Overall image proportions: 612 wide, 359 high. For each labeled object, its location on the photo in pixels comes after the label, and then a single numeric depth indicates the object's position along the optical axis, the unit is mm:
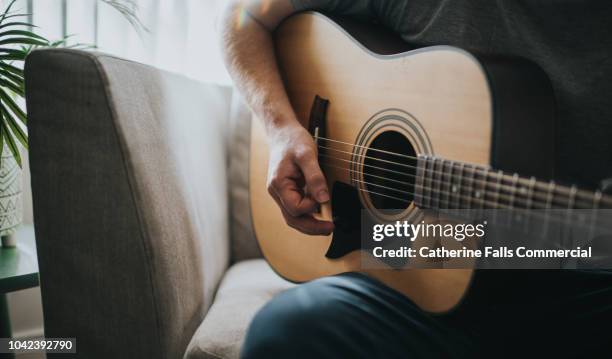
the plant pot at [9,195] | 1006
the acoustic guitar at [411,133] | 563
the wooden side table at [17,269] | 893
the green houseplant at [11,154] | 973
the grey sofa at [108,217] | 688
